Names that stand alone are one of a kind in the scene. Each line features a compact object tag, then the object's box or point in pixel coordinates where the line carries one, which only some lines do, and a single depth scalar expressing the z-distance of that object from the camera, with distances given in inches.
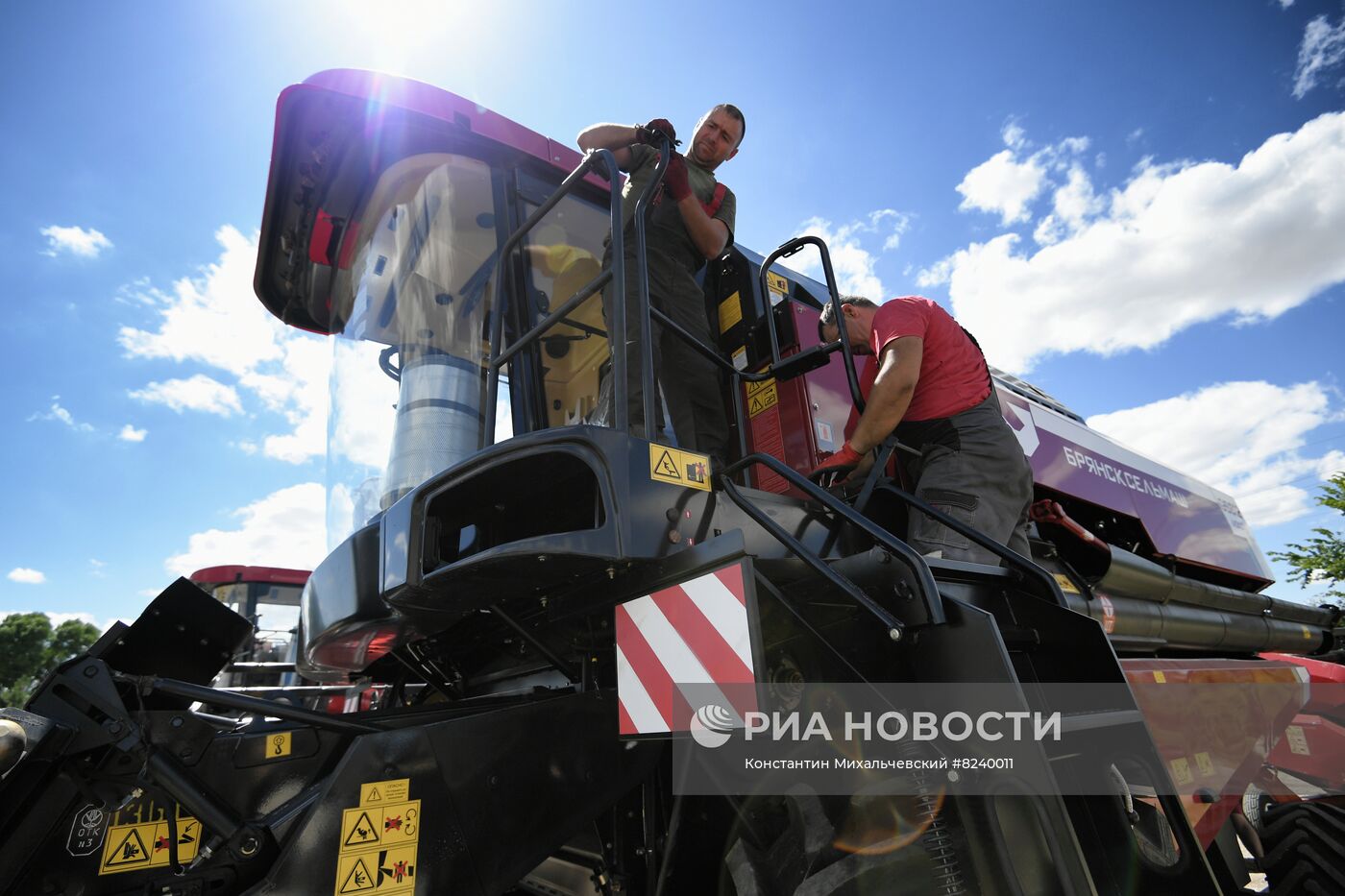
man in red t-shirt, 97.1
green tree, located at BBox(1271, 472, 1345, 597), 720.3
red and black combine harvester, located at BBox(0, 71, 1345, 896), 63.1
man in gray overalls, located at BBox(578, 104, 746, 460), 103.1
